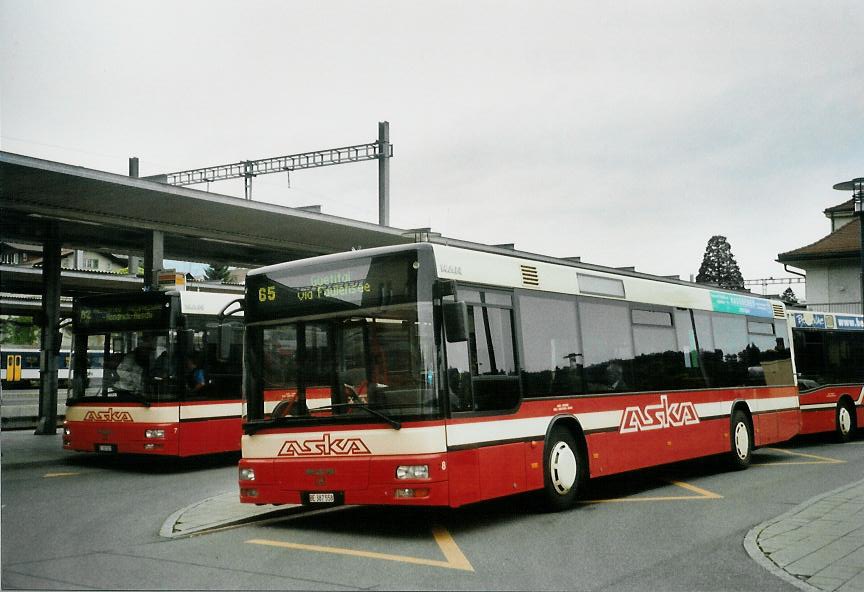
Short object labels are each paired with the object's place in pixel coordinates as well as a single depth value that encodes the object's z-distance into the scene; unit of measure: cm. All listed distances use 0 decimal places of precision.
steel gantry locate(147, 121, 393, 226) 3325
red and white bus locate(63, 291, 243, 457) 1456
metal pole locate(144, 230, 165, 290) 2252
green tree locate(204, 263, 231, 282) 10374
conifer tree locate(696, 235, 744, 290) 7712
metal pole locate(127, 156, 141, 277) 3391
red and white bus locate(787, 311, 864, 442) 1855
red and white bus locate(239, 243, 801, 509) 827
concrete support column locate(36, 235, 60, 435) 2338
